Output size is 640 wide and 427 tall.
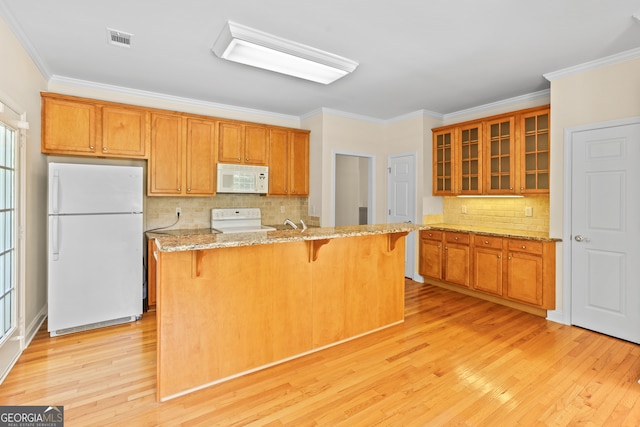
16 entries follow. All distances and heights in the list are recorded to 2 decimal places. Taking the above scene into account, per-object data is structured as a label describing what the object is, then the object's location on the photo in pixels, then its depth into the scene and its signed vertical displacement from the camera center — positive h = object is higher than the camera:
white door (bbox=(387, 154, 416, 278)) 5.12 +0.31
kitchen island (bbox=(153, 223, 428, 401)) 2.12 -0.66
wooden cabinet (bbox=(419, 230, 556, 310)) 3.56 -0.65
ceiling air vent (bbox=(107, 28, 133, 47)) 2.64 +1.47
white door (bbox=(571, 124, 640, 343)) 3.01 -0.16
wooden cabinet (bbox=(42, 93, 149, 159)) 3.39 +0.94
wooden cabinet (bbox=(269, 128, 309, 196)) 4.80 +0.77
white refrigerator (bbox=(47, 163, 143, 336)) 3.12 -0.34
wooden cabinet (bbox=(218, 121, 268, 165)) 4.40 +0.97
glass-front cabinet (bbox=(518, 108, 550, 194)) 3.79 +0.74
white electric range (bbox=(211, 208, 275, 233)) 4.50 -0.11
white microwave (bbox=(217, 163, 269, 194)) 4.34 +0.47
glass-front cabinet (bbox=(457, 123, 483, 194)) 4.45 +0.76
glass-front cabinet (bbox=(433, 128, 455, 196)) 4.81 +0.78
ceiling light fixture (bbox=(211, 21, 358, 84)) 2.61 +1.40
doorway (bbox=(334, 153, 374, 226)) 6.77 +0.47
